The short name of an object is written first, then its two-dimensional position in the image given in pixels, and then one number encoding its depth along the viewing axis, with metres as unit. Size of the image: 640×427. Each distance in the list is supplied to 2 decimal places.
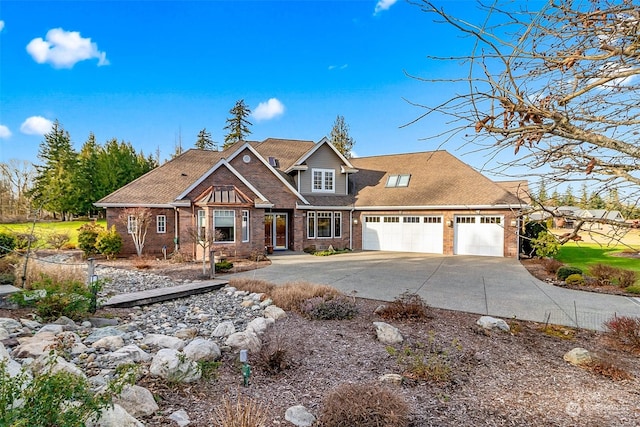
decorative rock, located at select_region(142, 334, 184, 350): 4.93
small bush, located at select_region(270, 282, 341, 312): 7.40
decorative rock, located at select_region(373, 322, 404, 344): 5.48
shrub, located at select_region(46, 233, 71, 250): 18.59
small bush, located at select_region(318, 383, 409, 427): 3.10
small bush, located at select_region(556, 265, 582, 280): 11.39
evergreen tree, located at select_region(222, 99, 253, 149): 42.78
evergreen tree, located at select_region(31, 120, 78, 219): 31.73
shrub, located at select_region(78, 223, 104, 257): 16.09
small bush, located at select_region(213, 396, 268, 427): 2.87
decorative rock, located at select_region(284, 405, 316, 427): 3.26
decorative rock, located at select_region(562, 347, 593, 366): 4.86
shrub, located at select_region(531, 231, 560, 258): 15.24
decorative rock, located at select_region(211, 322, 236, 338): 5.66
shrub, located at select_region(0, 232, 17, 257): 10.02
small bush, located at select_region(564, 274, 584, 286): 10.72
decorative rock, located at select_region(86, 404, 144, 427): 2.68
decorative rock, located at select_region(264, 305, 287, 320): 6.76
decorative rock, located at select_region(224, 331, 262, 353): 5.03
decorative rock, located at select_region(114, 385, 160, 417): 3.17
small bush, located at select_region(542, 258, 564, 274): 12.63
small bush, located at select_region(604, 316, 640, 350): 5.52
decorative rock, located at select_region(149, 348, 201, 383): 3.91
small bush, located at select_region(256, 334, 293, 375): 4.41
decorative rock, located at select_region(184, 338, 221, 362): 4.49
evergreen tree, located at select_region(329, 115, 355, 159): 41.12
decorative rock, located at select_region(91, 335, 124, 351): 4.69
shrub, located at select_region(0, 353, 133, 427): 2.29
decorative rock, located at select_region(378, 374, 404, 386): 4.14
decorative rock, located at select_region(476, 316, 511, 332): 6.24
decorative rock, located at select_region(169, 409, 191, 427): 3.13
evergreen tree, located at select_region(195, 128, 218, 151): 45.84
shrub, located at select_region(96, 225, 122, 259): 15.65
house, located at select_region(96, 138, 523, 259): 16.53
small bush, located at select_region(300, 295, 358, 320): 6.70
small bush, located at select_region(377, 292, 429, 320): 6.68
